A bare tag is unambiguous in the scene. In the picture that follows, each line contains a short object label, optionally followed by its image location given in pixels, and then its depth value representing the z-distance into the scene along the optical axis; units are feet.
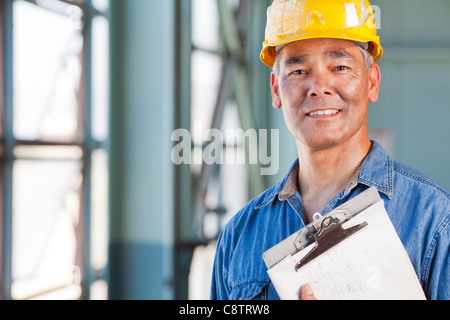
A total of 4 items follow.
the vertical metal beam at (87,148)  17.29
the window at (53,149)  13.92
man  5.74
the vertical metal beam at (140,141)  12.12
